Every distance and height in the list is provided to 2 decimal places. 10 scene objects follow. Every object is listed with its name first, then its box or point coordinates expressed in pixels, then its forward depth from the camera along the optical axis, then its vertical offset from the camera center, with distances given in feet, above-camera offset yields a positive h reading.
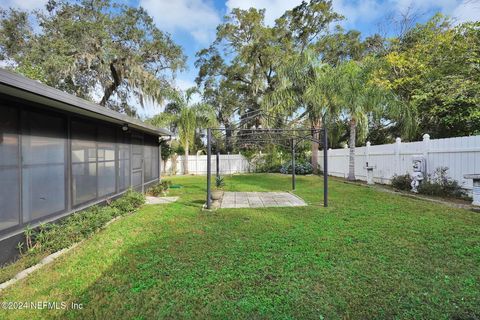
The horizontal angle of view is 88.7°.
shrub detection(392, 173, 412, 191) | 25.34 -2.61
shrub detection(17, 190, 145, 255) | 10.85 -3.65
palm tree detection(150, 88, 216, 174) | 50.08 +8.22
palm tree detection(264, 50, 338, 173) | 33.96 +10.21
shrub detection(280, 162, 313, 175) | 48.19 -2.10
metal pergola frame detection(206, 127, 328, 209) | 19.34 -0.55
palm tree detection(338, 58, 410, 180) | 31.04 +7.63
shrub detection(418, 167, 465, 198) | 20.68 -2.52
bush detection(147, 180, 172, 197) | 27.21 -3.71
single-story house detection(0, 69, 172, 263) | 9.89 +0.11
